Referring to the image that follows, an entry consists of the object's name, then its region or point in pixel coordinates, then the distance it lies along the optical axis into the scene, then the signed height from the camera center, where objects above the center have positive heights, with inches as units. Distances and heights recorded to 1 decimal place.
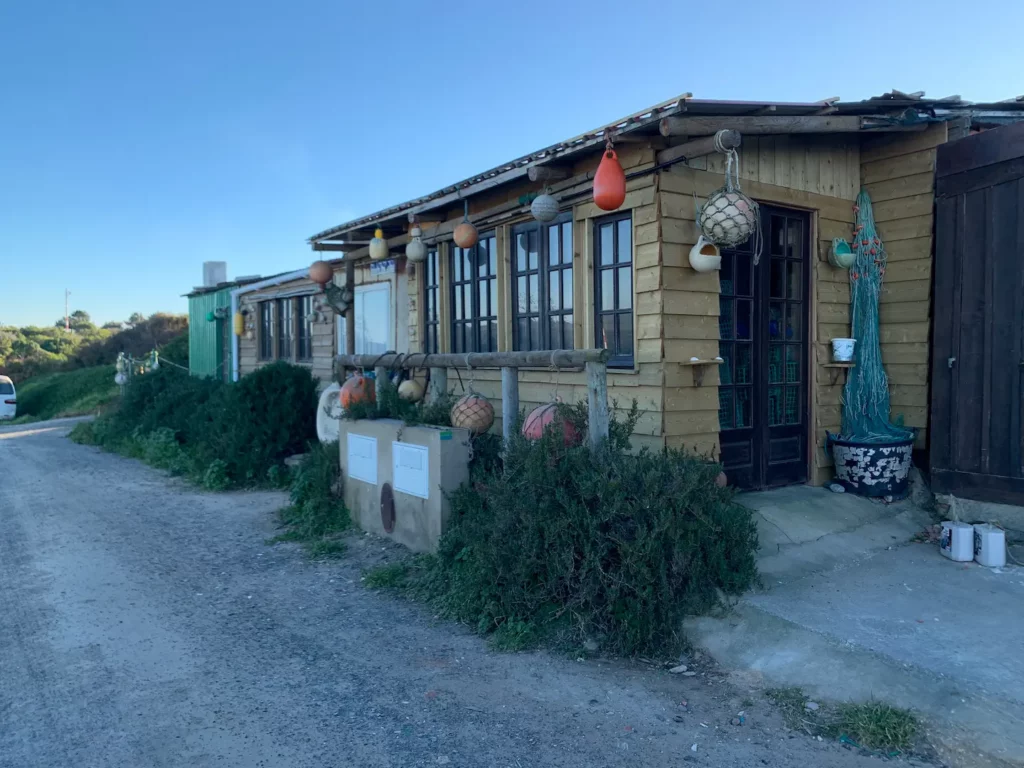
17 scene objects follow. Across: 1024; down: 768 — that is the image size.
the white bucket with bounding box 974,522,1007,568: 198.4 -51.2
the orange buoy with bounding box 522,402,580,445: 195.9 -17.4
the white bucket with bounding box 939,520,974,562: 202.8 -50.7
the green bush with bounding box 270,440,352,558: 276.2 -56.0
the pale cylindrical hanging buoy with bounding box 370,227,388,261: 338.3 +50.9
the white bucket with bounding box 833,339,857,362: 253.6 +1.9
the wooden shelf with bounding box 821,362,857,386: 255.6 -4.8
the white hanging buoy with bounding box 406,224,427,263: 329.1 +49.2
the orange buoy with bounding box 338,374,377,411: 292.3 -11.8
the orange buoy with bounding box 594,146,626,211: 210.7 +48.7
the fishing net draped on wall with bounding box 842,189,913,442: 257.0 +1.9
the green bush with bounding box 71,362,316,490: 377.4 -34.7
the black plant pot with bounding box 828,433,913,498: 241.1 -35.9
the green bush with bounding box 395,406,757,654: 164.4 -43.0
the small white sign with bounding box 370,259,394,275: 373.7 +46.8
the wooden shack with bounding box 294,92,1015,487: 221.0 +27.0
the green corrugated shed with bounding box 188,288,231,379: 646.5 +25.7
